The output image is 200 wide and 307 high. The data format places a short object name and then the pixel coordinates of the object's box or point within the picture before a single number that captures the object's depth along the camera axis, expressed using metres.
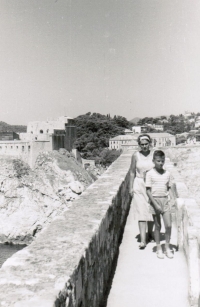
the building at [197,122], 124.97
